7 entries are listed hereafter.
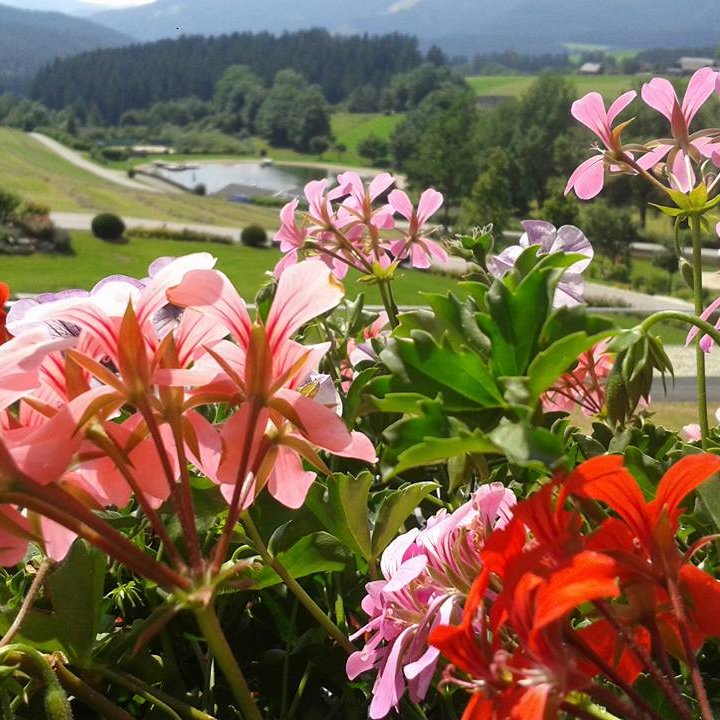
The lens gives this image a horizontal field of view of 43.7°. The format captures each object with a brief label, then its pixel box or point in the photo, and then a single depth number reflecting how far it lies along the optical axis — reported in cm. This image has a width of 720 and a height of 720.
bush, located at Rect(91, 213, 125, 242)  2450
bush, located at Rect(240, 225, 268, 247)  2628
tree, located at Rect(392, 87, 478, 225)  3909
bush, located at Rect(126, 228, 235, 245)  2600
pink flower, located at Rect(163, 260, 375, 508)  36
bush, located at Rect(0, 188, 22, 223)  2320
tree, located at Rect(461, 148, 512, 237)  2953
